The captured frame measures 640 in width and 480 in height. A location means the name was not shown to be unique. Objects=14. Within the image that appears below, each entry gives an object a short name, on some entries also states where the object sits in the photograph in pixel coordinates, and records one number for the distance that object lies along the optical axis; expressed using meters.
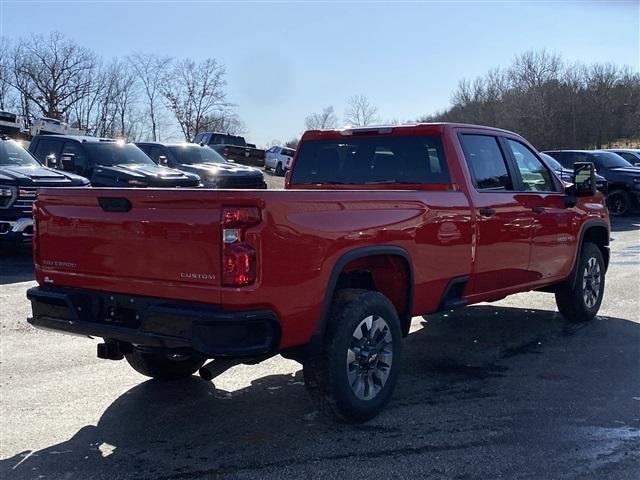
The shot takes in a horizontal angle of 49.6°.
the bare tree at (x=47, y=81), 46.12
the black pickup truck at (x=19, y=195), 9.95
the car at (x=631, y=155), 23.67
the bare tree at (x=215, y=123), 47.81
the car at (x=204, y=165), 15.59
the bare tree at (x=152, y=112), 47.63
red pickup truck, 3.64
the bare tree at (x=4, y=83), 46.50
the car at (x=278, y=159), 34.38
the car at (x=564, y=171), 16.41
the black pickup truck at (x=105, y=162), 12.11
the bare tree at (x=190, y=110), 46.72
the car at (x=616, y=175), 18.97
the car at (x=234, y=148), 27.31
